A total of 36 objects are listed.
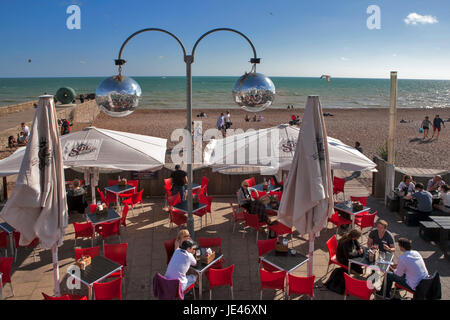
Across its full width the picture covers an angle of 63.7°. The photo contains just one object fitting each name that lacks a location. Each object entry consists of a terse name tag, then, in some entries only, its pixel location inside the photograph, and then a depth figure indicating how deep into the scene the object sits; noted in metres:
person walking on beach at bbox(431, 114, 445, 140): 23.50
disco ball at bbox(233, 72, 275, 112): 5.07
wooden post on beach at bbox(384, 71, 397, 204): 10.07
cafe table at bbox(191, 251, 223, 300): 5.69
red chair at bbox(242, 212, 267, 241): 7.77
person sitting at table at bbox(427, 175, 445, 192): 9.73
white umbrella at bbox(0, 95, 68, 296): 4.98
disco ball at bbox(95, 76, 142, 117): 4.78
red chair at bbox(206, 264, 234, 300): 5.54
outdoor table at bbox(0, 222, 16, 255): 7.26
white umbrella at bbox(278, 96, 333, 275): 5.43
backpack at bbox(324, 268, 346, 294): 5.99
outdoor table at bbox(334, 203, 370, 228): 8.18
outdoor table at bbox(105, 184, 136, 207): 9.55
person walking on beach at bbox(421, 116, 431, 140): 23.61
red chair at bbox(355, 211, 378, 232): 7.84
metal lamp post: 4.79
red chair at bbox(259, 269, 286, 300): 5.41
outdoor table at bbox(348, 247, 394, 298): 5.82
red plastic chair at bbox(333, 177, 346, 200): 10.49
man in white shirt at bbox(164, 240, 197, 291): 5.34
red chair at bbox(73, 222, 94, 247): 7.23
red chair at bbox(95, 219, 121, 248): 7.43
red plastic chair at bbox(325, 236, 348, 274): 6.22
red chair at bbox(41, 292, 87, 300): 4.49
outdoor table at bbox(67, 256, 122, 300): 5.43
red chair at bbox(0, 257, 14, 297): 5.74
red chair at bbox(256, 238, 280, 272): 6.41
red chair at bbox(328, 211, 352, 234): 8.12
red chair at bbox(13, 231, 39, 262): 7.07
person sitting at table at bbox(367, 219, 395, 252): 6.40
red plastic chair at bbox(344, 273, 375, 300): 5.08
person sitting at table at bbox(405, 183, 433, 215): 8.63
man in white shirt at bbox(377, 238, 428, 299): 5.39
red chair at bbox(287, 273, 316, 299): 5.23
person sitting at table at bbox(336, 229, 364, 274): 6.07
